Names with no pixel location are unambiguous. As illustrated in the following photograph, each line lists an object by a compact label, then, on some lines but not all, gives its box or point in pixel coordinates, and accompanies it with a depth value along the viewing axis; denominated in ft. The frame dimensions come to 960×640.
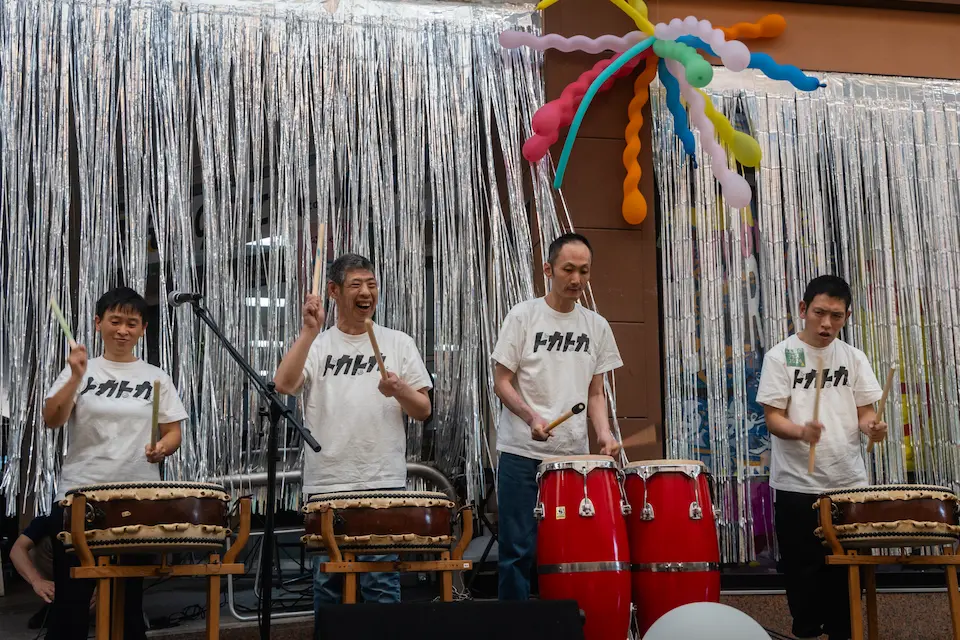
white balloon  7.52
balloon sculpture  14.80
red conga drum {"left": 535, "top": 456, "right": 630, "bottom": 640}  11.08
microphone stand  10.64
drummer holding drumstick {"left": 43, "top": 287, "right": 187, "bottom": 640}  11.30
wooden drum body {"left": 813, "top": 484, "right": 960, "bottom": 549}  11.77
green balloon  14.33
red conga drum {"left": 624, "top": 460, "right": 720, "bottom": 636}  11.42
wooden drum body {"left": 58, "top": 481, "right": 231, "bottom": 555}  9.87
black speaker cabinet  9.04
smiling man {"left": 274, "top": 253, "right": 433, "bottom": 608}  11.59
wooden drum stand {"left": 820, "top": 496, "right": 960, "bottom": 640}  11.85
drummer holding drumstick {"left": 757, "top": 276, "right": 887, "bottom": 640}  12.88
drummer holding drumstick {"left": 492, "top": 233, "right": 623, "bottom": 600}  12.23
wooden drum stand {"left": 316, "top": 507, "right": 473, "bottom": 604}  10.39
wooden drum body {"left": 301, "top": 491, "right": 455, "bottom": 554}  10.50
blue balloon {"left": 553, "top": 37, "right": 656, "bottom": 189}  15.43
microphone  11.34
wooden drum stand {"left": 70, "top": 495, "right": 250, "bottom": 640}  9.72
